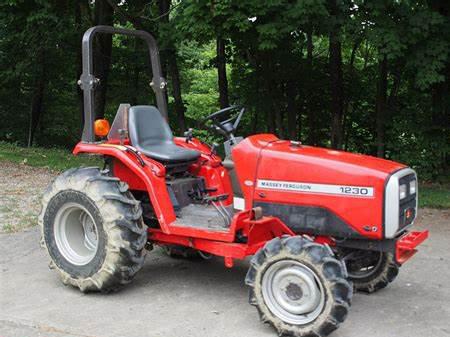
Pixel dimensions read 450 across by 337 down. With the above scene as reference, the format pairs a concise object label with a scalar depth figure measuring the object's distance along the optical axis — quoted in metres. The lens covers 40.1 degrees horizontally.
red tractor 4.30
